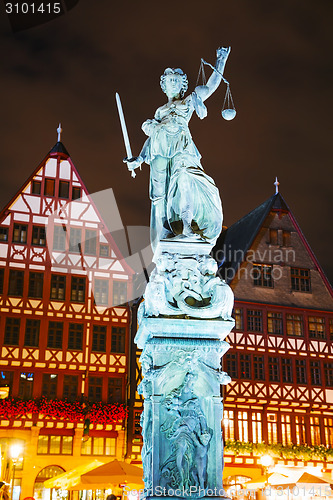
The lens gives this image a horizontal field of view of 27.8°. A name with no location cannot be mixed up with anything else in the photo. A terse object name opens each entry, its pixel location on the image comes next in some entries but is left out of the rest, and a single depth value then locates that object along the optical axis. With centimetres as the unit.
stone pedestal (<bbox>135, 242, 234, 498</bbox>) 491
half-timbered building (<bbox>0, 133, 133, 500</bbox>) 2517
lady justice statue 598
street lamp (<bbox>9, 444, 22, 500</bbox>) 1871
